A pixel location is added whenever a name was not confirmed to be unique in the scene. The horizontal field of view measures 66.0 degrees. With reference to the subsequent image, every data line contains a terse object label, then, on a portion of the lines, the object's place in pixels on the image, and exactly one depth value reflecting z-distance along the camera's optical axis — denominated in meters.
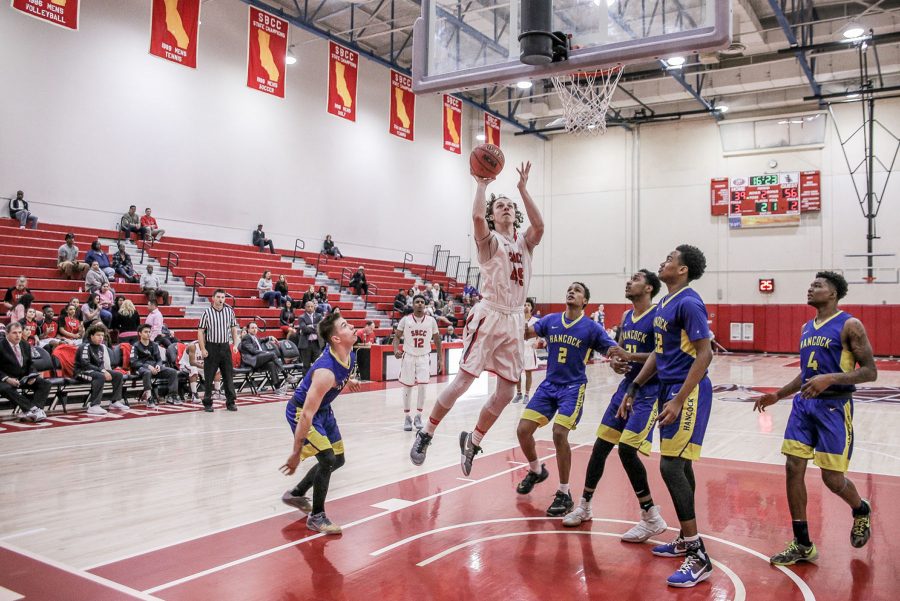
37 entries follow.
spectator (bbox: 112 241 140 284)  14.46
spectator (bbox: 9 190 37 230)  14.40
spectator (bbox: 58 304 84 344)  11.23
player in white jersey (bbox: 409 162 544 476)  4.86
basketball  4.66
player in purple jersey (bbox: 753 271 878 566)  4.02
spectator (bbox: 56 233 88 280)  13.44
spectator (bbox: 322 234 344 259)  21.11
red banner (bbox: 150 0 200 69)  12.51
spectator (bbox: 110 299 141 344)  11.86
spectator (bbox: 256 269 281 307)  16.73
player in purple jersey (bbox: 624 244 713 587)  3.83
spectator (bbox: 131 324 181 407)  10.94
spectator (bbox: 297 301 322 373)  13.84
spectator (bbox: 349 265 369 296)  20.45
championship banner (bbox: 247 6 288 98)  14.21
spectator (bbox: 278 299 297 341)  15.59
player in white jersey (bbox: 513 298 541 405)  12.23
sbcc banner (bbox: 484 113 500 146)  20.56
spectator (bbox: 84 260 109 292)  13.02
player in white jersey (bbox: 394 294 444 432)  9.02
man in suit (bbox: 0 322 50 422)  8.76
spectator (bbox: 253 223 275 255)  19.38
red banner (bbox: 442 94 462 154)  18.05
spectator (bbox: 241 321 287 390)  12.66
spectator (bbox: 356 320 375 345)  15.72
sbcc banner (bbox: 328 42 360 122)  15.76
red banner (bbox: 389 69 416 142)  17.19
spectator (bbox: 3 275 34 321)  11.25
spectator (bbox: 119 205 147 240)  16.12
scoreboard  23.98
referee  10.15
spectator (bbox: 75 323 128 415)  9.86
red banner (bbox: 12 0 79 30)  10.91
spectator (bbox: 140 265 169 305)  14.06
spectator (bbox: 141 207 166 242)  16.45
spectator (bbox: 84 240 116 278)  13.84
